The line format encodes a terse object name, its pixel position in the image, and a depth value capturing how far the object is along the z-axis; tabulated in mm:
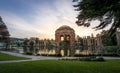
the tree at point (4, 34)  19548
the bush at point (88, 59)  7629
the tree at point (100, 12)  3128
